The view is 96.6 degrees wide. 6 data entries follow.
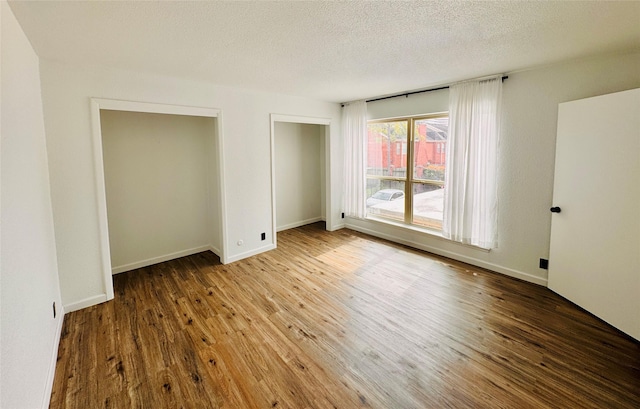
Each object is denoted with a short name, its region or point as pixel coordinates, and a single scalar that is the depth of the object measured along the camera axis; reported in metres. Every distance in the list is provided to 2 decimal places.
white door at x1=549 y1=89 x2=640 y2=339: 2.36
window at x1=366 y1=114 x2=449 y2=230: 4.29
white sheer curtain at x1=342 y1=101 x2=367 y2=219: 5.05
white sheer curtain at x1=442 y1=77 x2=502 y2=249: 3.48
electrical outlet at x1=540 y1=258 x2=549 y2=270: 3.24
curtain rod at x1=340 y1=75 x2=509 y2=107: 3.96
